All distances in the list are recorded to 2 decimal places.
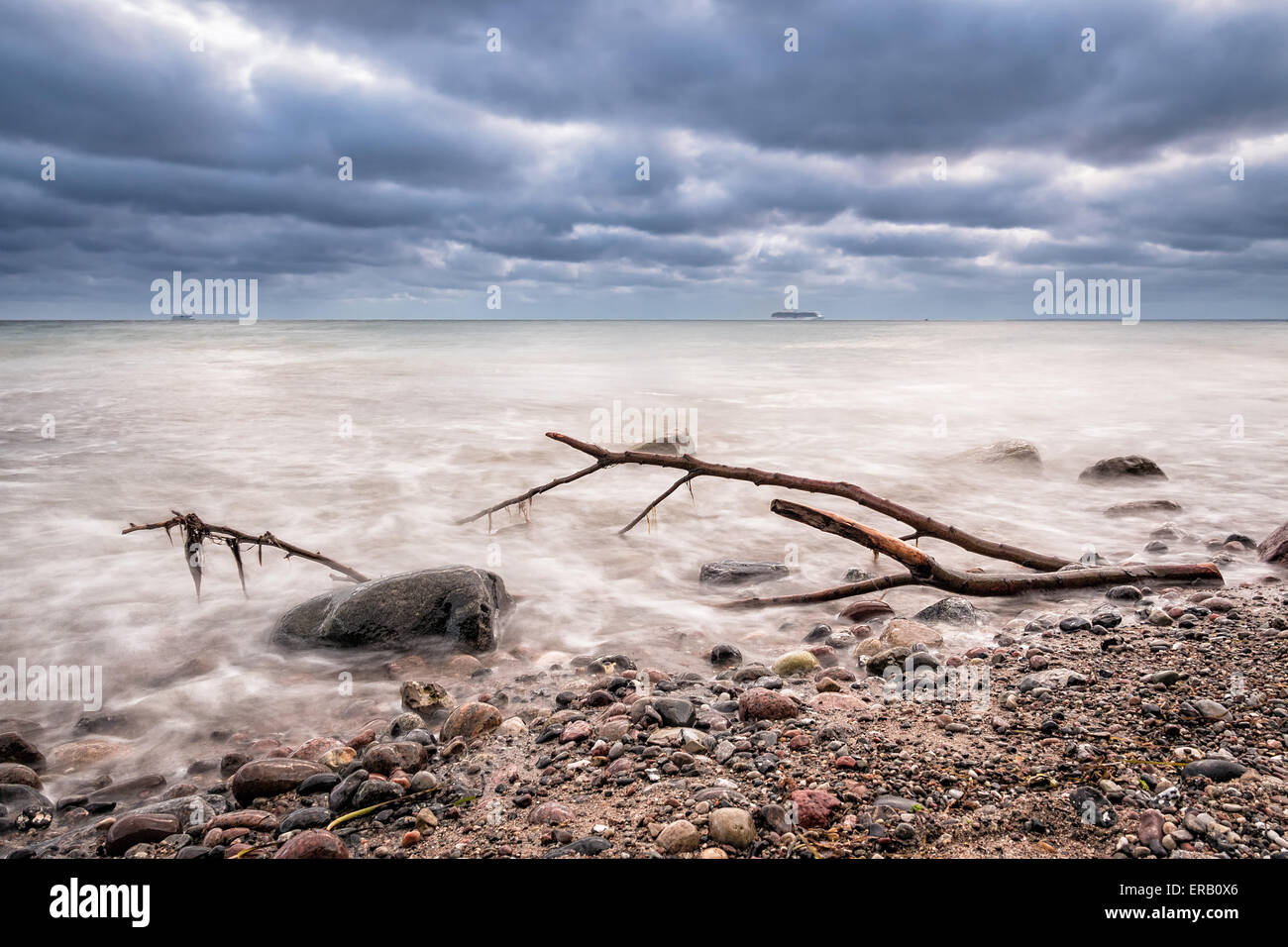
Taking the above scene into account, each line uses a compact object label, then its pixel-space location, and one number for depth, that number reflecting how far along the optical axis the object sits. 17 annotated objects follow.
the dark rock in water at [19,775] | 2.78
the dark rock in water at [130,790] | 2.79
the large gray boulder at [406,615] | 4.19
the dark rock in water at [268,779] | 2.58
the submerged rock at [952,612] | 4.11
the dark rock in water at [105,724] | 3.40
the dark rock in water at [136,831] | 2.31
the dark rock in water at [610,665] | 3.75
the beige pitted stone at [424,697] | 3.37
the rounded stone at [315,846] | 2.07
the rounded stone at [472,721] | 2.95
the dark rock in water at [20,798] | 2.64
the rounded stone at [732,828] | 1.91
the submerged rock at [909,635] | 3.75
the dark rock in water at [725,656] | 3.82
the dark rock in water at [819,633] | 4.09
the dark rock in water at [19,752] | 2.95
